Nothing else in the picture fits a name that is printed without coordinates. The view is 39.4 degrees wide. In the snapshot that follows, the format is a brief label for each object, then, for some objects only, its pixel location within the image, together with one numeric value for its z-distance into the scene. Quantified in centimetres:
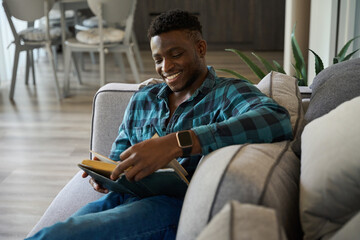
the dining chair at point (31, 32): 400
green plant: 223
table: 419
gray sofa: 80
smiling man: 113
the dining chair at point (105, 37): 395
